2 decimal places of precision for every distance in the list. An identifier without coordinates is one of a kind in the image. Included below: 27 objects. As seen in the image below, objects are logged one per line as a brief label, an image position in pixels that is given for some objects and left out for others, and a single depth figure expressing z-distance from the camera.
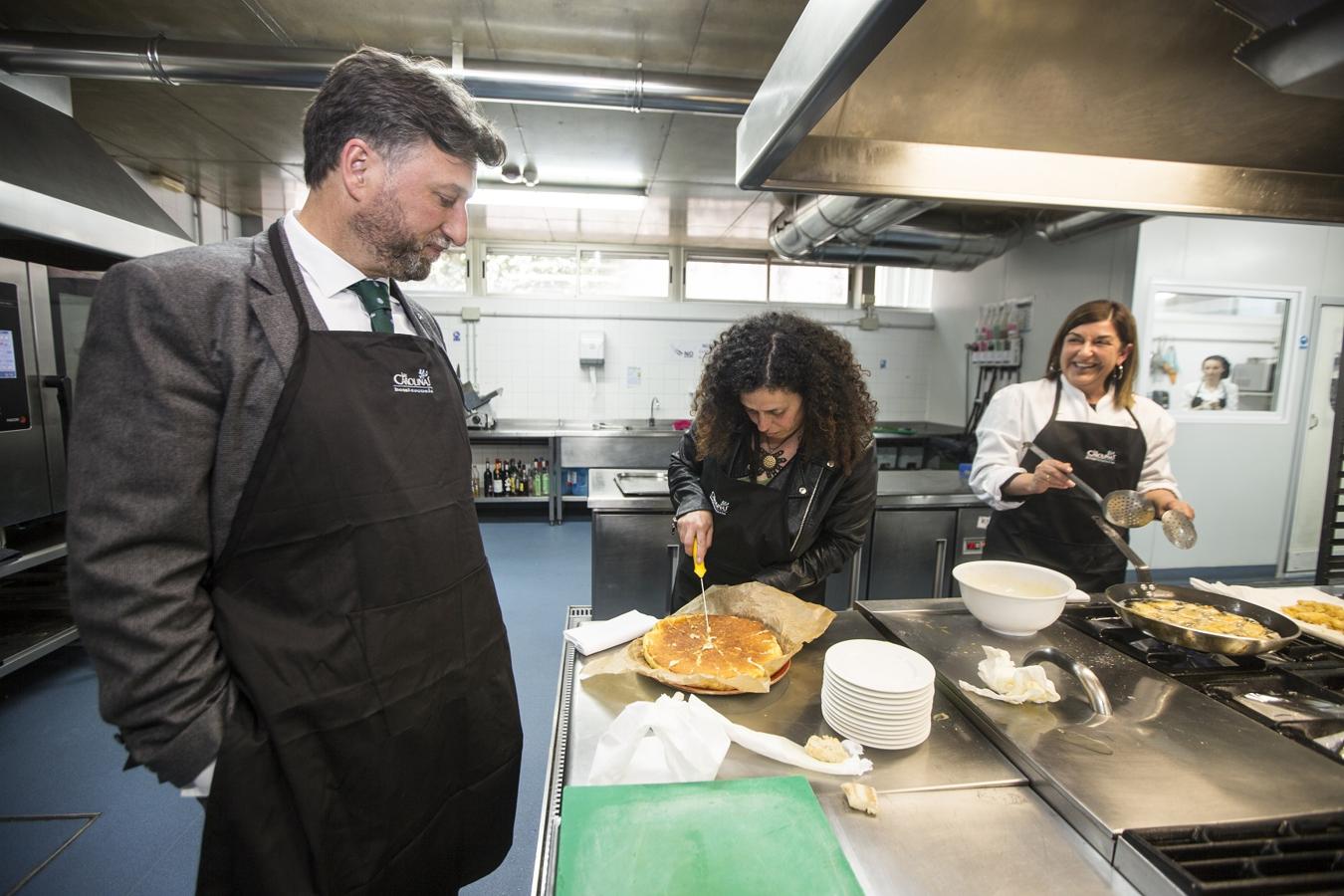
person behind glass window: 4.13
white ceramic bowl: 1.22
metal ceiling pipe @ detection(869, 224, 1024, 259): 4.58
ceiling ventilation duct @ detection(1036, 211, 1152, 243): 3.81
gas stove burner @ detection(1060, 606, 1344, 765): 0.97
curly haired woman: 1.66
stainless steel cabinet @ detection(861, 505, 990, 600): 3.30
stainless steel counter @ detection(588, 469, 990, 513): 3.04
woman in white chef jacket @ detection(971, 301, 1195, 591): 2.02
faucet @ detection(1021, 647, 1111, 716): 1.01
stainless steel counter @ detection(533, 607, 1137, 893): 0.72
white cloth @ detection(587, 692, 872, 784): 0.86
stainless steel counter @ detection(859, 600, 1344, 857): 0.79
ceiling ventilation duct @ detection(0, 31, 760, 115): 2.37
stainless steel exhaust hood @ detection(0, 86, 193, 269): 2.06
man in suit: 0.77
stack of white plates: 0.92
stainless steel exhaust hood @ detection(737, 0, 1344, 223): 0.84
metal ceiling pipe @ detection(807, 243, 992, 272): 4.81
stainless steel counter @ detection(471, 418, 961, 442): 5.54
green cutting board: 0.68
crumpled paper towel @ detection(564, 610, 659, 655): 1.24
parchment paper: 1.08
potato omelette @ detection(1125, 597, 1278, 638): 1.18
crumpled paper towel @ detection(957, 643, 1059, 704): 1.04
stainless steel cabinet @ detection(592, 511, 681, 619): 3.06
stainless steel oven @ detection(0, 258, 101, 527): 2.45
